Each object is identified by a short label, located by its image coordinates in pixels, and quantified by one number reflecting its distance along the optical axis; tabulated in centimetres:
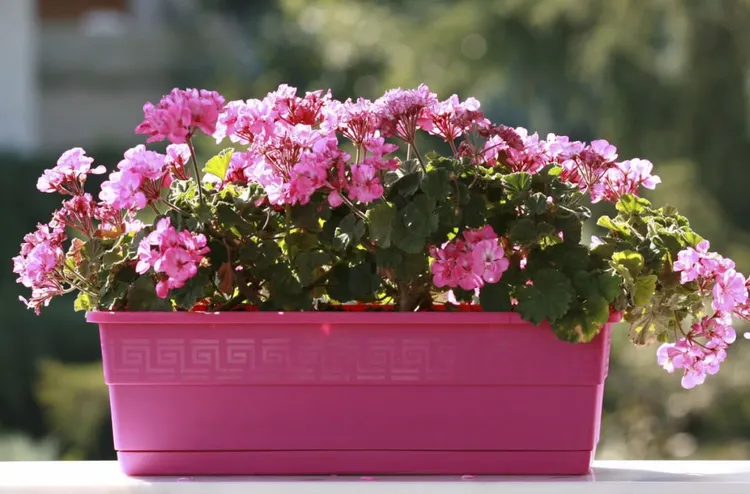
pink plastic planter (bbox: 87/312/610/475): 284
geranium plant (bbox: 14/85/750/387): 284
